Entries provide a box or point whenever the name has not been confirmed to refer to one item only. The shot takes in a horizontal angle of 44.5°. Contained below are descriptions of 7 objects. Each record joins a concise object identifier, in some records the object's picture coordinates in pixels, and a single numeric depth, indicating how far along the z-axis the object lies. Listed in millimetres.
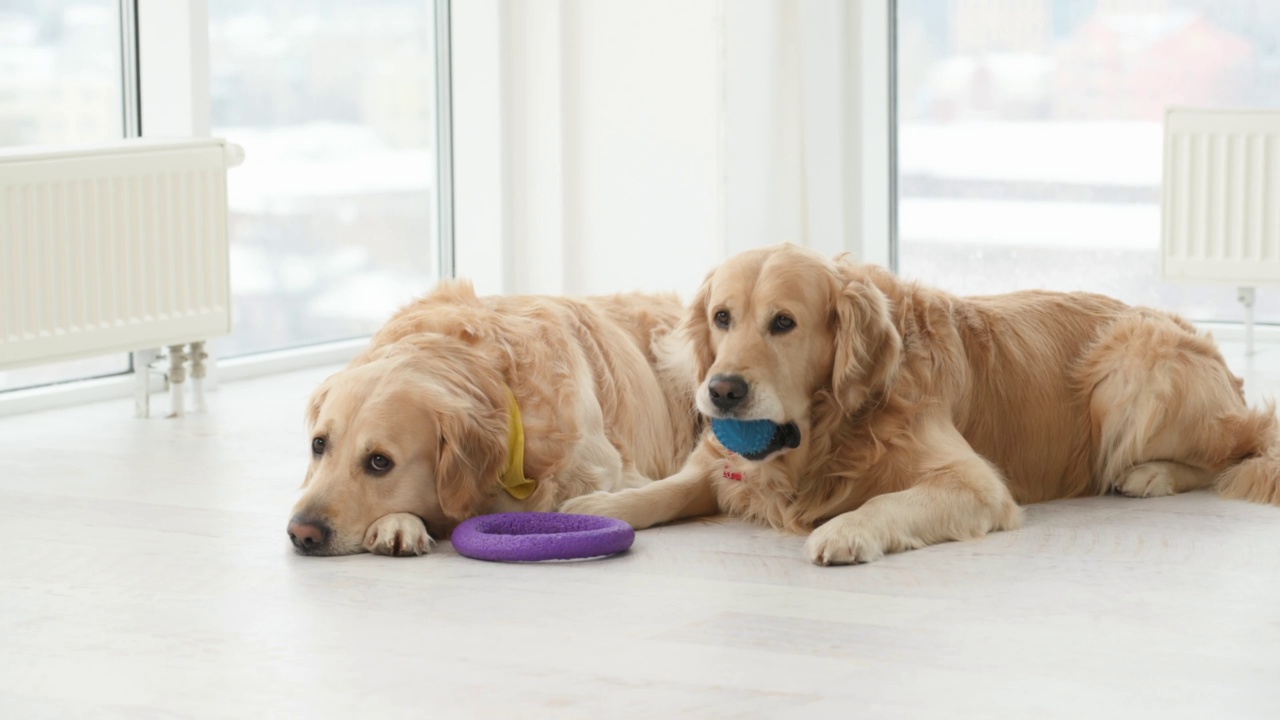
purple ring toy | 2732
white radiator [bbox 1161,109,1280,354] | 5160
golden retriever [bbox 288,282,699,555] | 2797
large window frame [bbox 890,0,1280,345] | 6191
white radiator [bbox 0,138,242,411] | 4020
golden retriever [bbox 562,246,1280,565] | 2848
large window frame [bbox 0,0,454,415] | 4680
